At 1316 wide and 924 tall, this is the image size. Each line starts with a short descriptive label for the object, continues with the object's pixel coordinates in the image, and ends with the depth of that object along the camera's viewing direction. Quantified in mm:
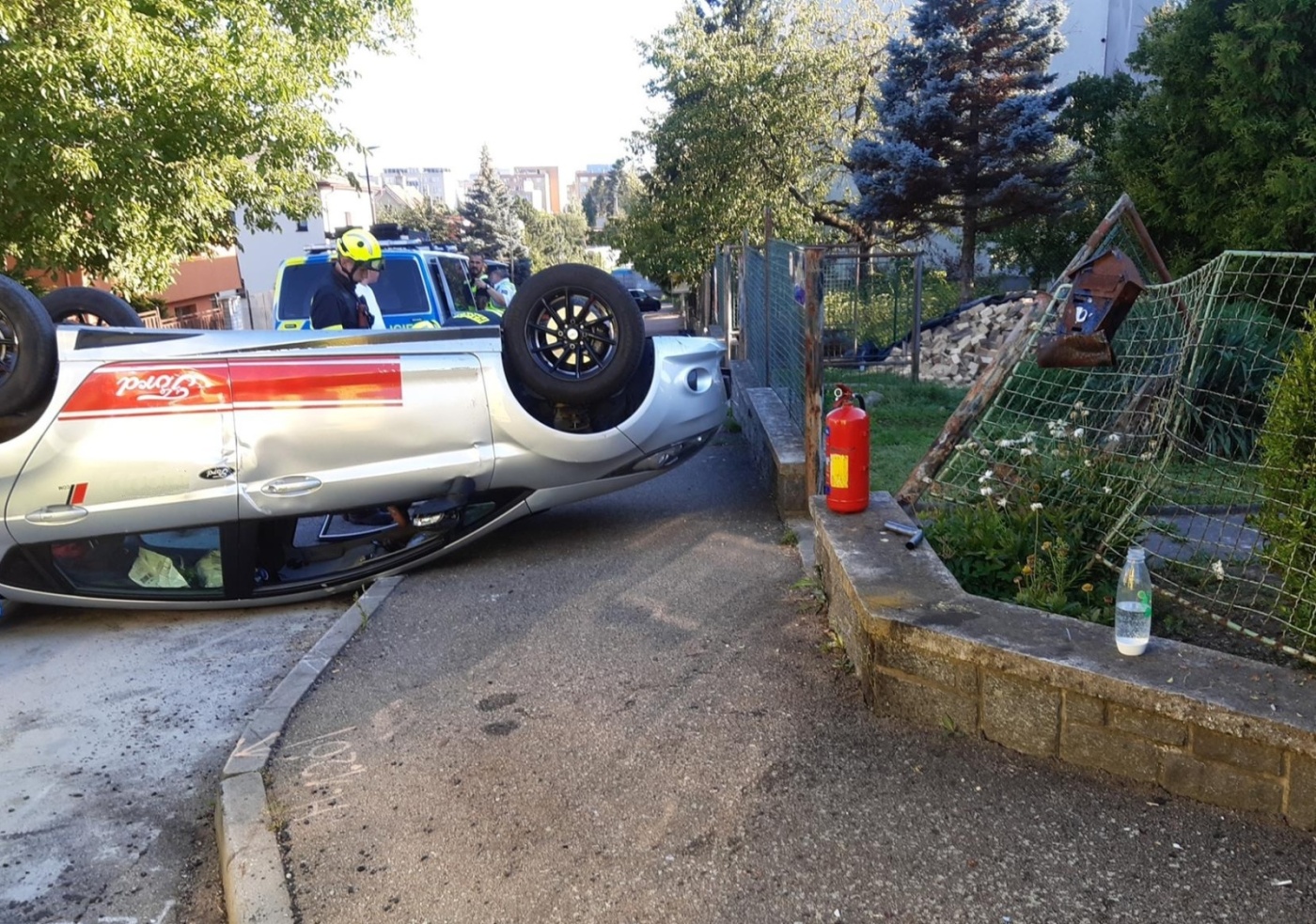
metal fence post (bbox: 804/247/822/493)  6094
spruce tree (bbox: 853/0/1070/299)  18531
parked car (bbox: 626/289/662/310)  35703
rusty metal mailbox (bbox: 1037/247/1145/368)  4469
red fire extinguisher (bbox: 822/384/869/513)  4840
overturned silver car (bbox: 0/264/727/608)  5617
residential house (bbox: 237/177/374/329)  35750
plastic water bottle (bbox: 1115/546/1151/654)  3309
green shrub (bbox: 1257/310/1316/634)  3414
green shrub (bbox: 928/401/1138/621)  4168
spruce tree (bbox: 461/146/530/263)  60906
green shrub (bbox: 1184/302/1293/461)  6074
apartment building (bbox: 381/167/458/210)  145225
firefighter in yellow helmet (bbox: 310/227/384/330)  7562
